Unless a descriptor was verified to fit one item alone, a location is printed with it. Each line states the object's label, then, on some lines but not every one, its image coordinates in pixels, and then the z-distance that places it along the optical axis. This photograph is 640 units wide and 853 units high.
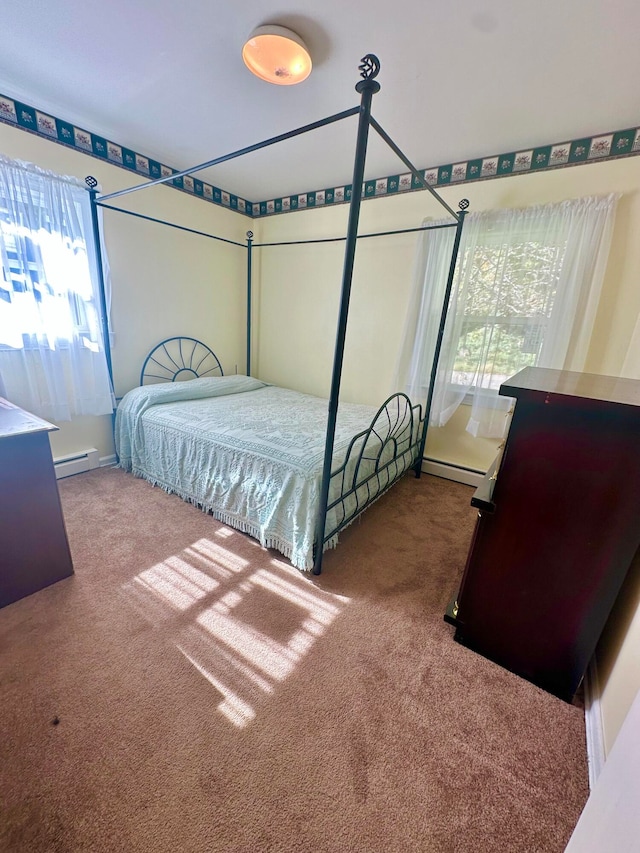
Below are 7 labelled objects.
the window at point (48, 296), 2.08
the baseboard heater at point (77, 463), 2.57
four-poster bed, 1.45
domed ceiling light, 1.50
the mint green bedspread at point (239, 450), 1.76
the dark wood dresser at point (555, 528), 1.03
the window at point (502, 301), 2.21
